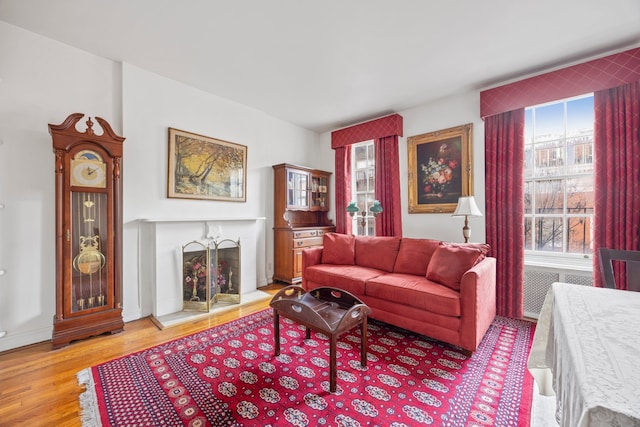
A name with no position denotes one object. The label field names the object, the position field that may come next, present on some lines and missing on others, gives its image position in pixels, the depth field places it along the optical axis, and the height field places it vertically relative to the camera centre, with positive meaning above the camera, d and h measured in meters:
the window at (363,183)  4.56 +0.53
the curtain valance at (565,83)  2.39 +1.30
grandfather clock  2.29 -0.15
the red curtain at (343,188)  4.62 +0.44
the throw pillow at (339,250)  3.43 -0.49
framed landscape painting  3.19 +0.61
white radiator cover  2.73 -0.77
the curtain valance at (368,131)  3.94 +1.33
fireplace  2.93 -0.61
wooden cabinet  4.15 -0.01
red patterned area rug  1.49 -1.15
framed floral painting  3.39 +0.59
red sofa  2.13 -0.68
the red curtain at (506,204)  2.92 +0.09
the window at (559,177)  2.77 +0.38
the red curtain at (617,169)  2.38 +0.39
